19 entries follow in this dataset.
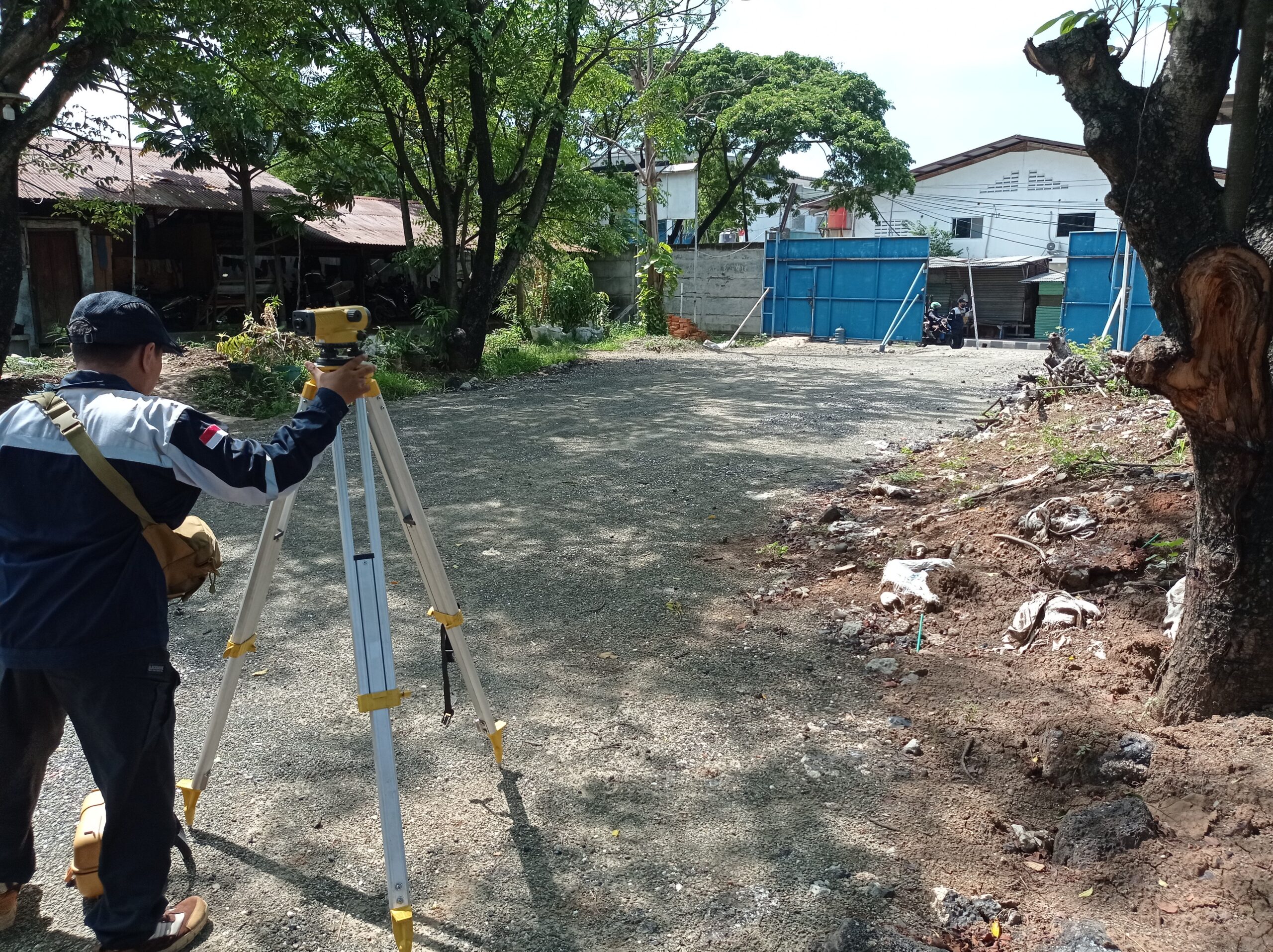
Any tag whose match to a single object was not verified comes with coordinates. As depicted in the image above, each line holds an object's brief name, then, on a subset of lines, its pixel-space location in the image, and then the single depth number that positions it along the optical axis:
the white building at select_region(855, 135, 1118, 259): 31.16
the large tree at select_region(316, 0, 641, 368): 13.19
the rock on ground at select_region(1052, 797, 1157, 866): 2.65
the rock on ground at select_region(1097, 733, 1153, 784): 2.95
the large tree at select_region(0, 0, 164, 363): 9.37
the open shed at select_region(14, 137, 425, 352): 16.22
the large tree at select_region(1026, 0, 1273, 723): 2.82
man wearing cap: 2.16
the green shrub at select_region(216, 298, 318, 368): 12.09
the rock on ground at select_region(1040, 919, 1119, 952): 2.31
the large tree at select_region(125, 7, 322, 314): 11.66
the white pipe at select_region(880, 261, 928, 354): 21.98
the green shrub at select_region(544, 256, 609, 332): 20.91
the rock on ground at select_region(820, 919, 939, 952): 2.29
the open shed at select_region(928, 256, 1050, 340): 28.48
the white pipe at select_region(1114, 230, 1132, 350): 13.35
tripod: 2.24
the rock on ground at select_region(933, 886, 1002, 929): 2.48
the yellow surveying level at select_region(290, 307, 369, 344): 2.38
